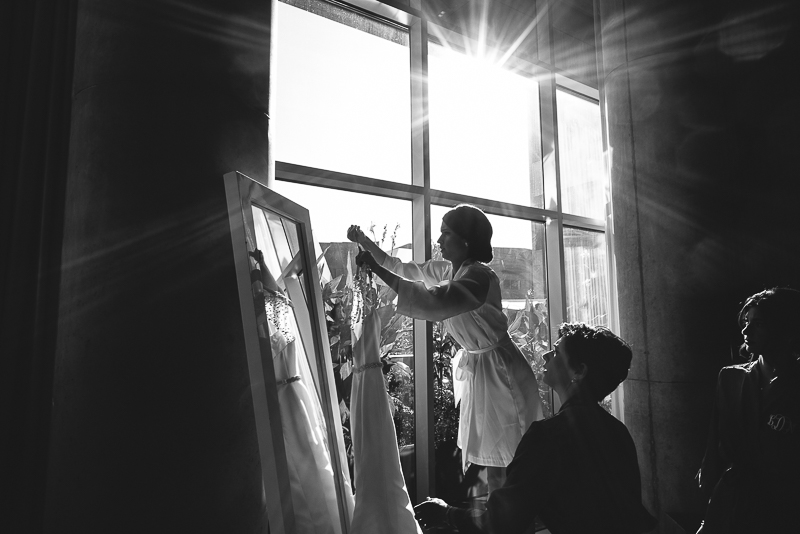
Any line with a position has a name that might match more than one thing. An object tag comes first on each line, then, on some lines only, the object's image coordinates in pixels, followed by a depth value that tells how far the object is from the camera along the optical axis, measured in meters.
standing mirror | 1.43
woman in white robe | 2.26
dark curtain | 1.81
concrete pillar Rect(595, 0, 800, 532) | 3.39
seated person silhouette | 1.31
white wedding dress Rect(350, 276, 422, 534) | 1.83
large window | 3.15
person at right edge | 1.90
